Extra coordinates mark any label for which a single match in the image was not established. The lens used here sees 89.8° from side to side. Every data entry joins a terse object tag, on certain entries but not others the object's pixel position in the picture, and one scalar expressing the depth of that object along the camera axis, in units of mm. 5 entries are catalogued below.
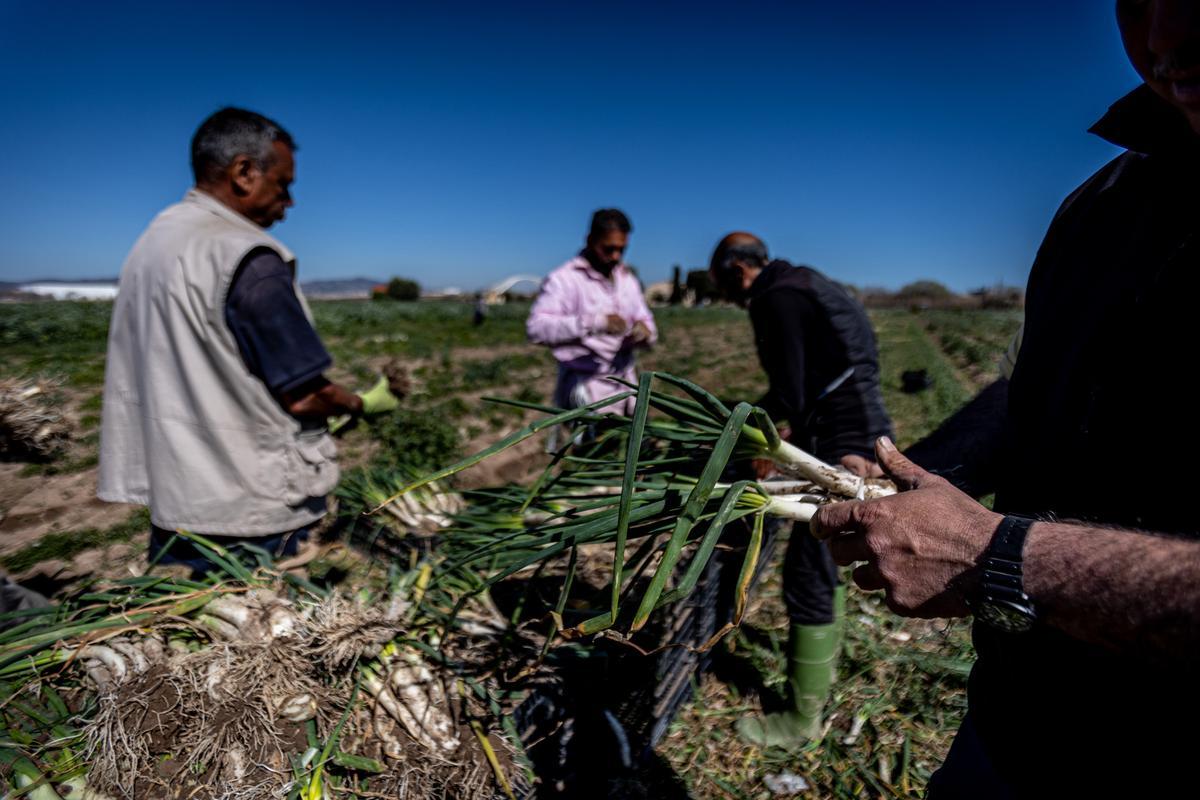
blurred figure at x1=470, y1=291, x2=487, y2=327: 20500
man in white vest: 1722
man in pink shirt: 3307
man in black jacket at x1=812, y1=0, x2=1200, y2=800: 674
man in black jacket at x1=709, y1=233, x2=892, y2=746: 2129
